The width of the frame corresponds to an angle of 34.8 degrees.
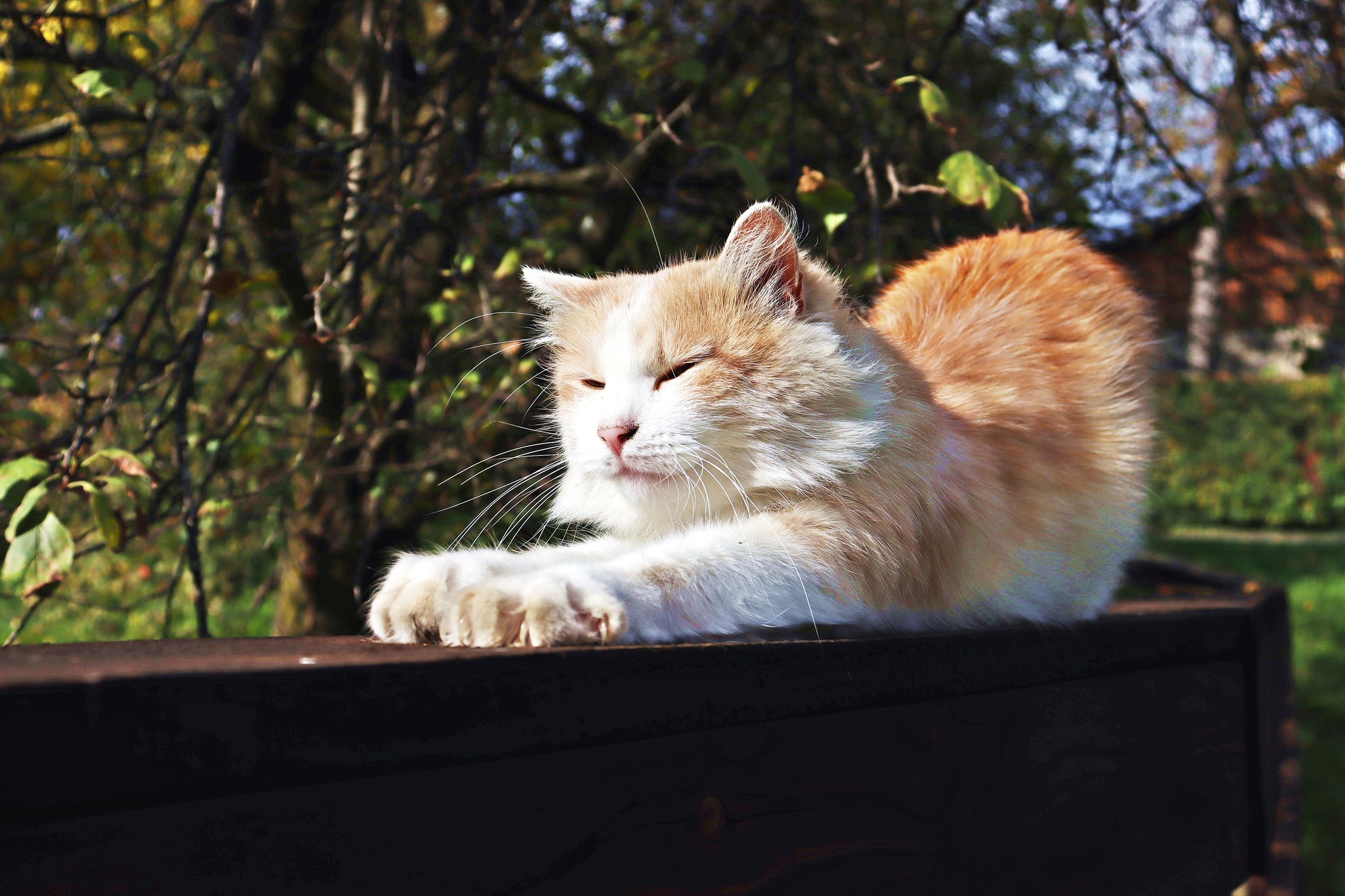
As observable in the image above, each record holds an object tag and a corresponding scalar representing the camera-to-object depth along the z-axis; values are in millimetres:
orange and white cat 772
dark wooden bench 541
